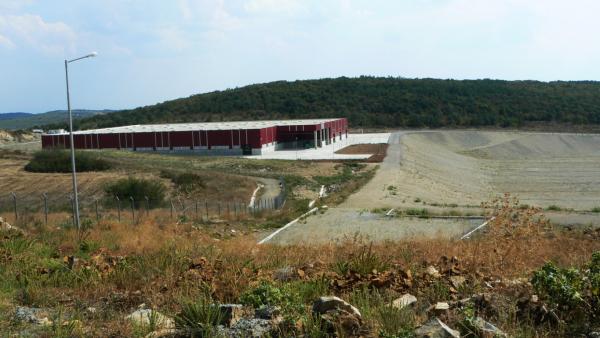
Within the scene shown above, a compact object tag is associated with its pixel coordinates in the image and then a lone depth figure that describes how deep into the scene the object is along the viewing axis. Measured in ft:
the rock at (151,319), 22.27
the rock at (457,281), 25.50
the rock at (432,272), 26.82
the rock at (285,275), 29.68
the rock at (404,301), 21.76
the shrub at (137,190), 134.82
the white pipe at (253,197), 127.36
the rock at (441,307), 21.02
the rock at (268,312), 21.66
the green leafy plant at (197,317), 20.93
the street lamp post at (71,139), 80.60
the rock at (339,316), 19.62
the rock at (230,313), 21.72
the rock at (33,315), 23.48
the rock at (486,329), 18.61
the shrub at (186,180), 146.68
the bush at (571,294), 20.68
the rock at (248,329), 20.38
